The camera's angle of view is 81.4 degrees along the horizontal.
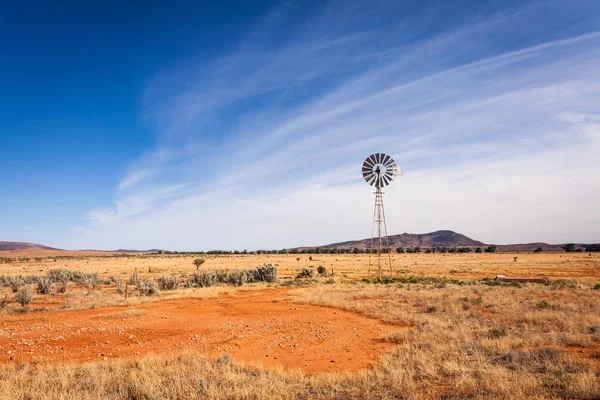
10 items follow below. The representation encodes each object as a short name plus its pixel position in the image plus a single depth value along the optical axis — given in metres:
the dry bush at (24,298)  20.34
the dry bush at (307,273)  38.00
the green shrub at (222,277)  32.16
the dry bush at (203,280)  30.36
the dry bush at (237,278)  30.91
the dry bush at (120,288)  26.32
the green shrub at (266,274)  33.53
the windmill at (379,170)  34.75
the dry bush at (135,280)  31.63
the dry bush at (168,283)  28.90
